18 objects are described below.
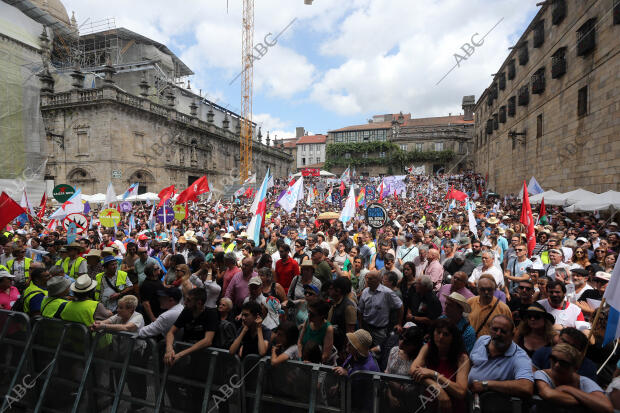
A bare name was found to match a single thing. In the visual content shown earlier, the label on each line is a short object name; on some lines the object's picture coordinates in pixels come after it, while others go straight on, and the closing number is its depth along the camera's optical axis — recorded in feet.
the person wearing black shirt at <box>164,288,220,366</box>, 12.01
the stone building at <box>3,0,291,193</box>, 83.25
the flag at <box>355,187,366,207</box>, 60.22
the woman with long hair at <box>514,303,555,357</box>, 10.43
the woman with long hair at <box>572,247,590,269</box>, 19.26
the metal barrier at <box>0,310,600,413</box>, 9.26
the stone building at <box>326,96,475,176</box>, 193.77
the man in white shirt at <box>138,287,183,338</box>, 12.50
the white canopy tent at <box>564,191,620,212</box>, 31.92
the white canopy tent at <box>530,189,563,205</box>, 43.29
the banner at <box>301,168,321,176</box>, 139.33
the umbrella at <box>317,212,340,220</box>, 44.50
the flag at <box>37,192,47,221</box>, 39.63
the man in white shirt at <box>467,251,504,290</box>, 17.46
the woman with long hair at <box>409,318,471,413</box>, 8.48
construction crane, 149.27
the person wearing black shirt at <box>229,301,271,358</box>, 11.20
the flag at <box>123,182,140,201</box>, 54.86
